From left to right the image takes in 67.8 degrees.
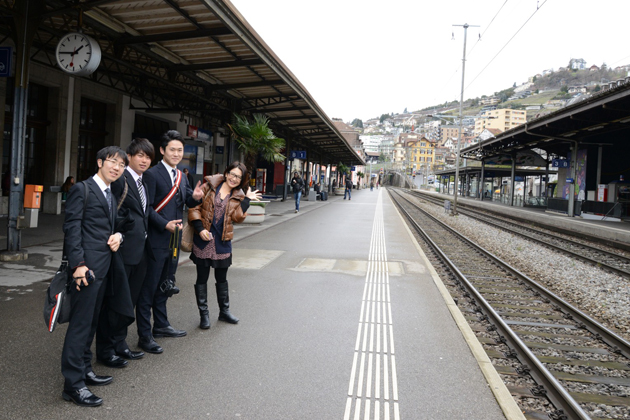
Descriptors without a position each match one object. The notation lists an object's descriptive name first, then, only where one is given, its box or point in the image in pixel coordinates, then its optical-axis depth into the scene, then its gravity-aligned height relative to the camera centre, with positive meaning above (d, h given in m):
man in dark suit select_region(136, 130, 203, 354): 4.30 -0.33
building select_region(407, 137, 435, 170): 159.25 +16.23
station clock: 8.36 +2.27
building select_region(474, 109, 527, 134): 185.12 +34.76
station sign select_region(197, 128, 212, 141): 21.17 +2.45
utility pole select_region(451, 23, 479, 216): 27.14 +7.41
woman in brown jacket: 4.82 -0.34
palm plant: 16.20 +1.82
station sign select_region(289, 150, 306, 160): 32.03 +2.62
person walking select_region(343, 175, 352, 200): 40.06 +0.80
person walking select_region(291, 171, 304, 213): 21.75 +0.25
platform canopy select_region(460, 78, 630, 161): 19.38 +4.46
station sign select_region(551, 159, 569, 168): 32.22 +3.06
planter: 16.16 -0.80
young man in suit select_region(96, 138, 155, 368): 3.76 -0.47
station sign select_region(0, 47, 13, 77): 8.23 +2.02
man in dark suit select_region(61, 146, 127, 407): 3.20 -0.51
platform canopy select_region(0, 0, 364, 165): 9.12 +3.51
